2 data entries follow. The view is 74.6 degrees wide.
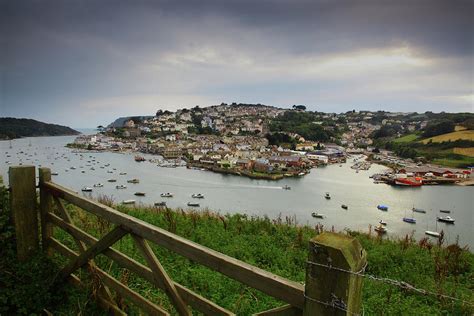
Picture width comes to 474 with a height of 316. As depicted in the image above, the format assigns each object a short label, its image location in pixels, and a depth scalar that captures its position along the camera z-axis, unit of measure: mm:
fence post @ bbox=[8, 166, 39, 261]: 2512
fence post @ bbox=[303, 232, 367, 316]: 973
